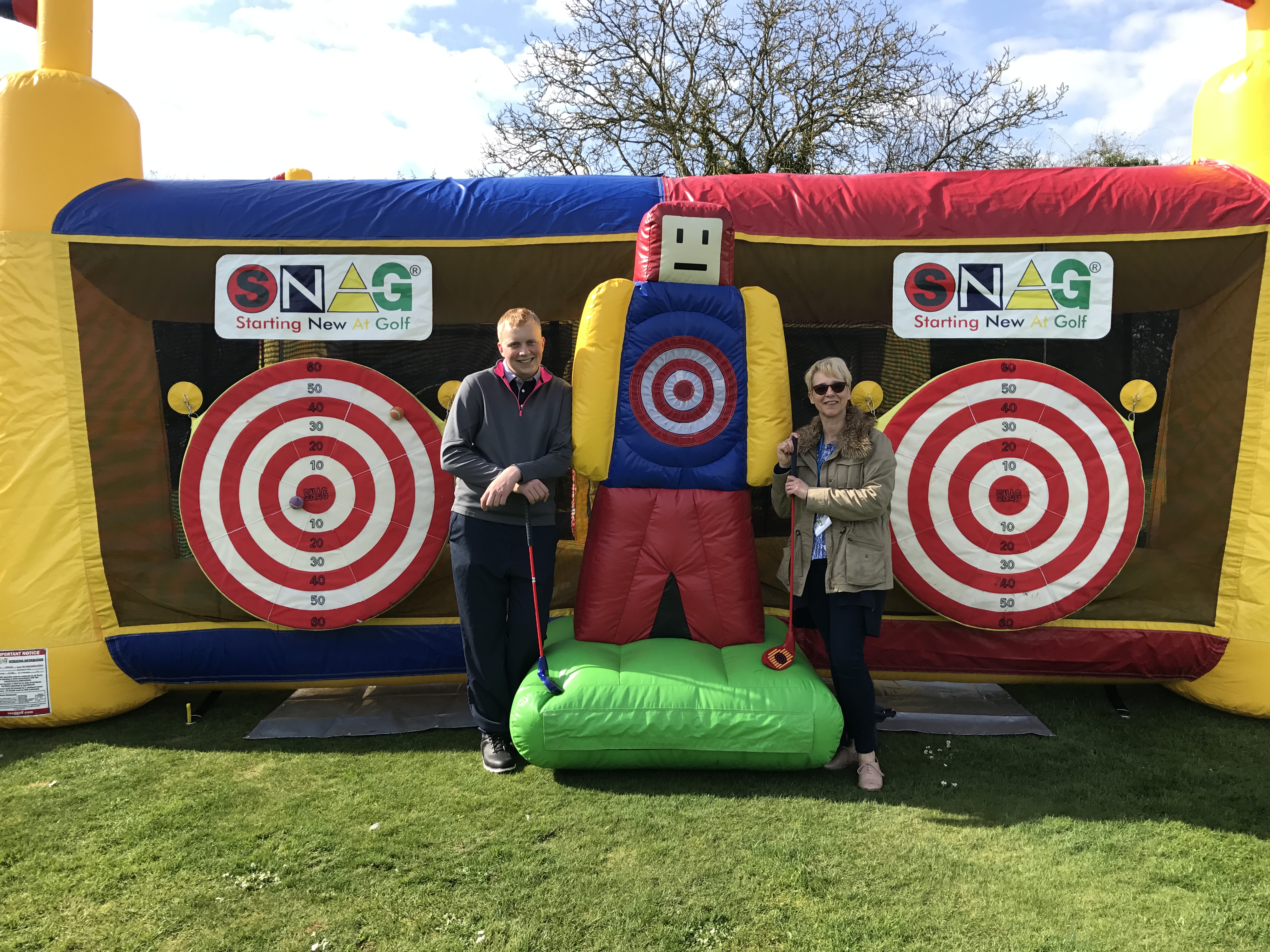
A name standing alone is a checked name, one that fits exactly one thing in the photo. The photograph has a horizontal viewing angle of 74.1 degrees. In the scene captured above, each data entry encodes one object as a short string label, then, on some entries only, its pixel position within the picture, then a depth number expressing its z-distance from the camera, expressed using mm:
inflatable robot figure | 3230
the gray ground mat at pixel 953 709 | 3547
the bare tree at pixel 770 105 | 13047
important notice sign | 3527
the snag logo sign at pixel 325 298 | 3602
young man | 3094
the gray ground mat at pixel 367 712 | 3566
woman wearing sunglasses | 2914
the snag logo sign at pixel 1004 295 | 3553
